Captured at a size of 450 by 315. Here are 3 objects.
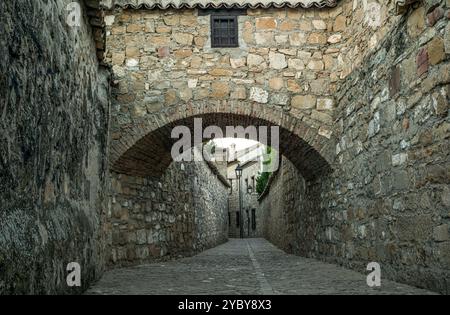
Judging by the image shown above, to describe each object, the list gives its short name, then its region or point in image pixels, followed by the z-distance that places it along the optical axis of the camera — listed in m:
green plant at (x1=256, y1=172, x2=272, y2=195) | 23.11
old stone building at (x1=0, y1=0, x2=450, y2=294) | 3.02
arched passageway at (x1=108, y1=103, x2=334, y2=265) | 6.69
